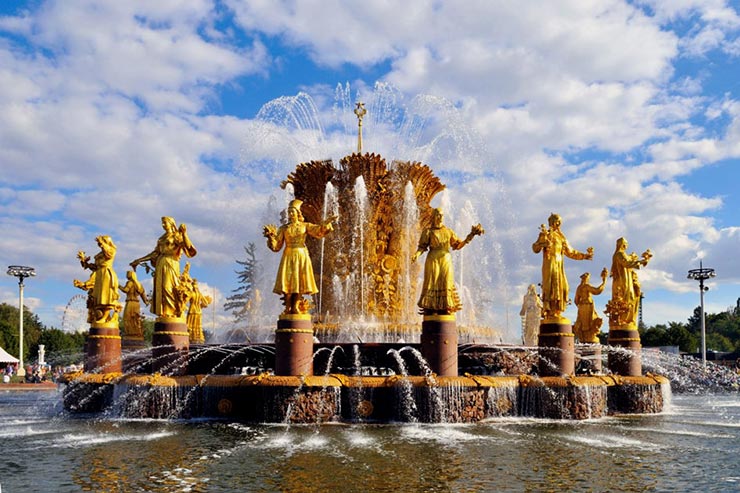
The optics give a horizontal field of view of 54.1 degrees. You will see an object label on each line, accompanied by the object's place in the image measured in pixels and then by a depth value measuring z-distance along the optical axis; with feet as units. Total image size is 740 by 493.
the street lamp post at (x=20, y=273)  171.73
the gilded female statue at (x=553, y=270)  58.13
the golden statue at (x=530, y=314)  96.43
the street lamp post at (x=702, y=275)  159.33
